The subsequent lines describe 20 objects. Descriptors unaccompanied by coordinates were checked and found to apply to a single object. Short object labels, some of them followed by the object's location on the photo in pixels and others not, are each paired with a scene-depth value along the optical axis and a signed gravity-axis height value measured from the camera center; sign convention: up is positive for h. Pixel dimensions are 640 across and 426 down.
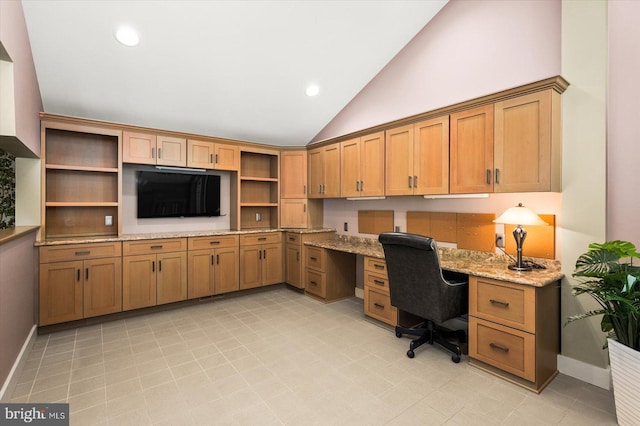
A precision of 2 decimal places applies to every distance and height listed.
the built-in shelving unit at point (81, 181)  3.55 +0.37
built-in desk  2.20 -0.83
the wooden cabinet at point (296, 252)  4.54 -0.61
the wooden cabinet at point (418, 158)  3.02 +0.56
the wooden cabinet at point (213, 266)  4.02 -0.75
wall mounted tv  4.05 +0.23
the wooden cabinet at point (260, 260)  4.45 -0.73
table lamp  2.41 -0.07
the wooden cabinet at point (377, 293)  3.27 -0.90
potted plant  1.73 -0.60
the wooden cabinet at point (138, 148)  3.74 +0.78
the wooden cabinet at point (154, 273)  3.58 -0.75
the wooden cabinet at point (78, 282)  3.14 -0.76
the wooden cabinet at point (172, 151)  3.97 +0.79
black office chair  2.54 -0.67
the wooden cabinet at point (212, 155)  4.21 +0.79
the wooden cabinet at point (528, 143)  2.34 +0.54
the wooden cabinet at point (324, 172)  4.32 +0.59
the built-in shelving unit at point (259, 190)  4.95 +0.35
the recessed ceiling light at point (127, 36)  2.81 +1.62
